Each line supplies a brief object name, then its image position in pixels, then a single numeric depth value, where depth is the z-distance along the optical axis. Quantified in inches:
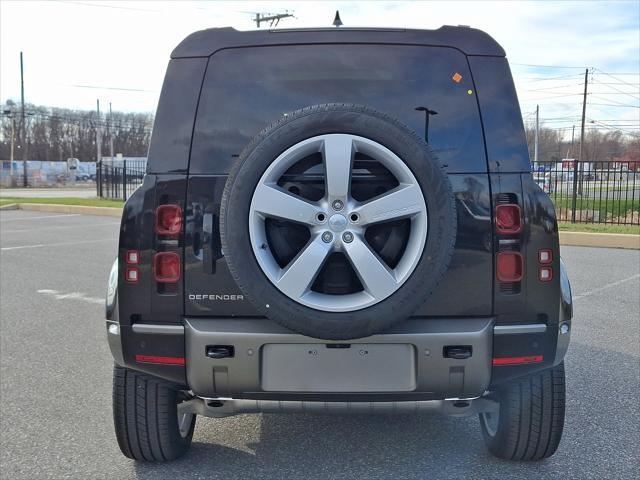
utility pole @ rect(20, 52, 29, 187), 1675.7
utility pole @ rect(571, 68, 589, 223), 570.2
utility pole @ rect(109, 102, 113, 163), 3465.8
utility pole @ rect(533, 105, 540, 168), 2218.3
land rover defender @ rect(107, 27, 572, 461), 90.2
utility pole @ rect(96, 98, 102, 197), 1023.4
